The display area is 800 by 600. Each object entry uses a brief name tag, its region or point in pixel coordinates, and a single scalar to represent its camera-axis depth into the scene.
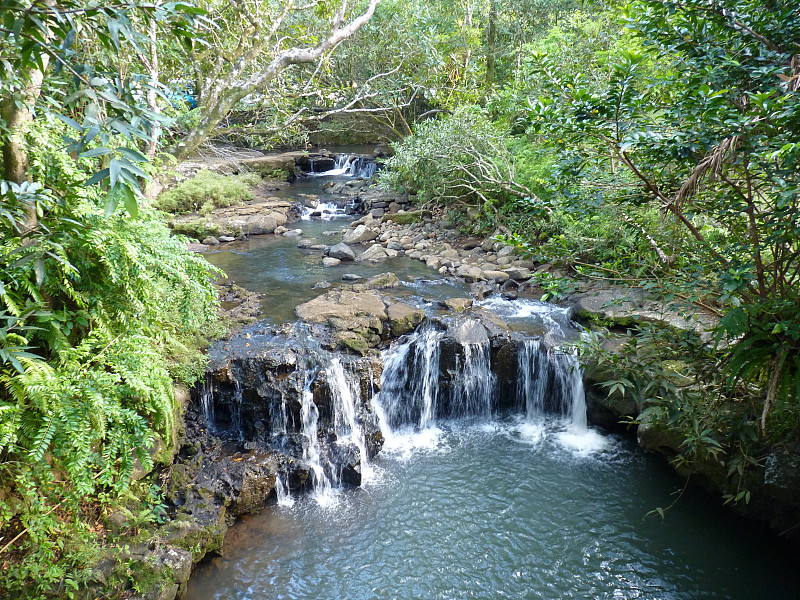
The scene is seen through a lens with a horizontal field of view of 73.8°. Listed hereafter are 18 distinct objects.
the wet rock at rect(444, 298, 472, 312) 10.12
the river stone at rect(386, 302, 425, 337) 9.29
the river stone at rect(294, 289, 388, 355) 8.60
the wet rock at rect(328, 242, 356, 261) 13.46
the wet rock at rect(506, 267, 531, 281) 11.93
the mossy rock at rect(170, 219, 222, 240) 15.10
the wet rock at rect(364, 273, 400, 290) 11.42
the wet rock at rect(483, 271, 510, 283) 11.94
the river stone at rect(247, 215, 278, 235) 16.09
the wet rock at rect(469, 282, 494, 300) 11.18
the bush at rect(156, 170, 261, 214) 16.59
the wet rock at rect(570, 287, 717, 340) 8.52
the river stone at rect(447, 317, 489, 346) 8.99
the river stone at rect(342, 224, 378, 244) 15.29
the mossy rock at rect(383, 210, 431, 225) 16.53
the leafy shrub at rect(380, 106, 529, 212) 13.45
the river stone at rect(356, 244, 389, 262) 13.73
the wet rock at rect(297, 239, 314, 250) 14.63
